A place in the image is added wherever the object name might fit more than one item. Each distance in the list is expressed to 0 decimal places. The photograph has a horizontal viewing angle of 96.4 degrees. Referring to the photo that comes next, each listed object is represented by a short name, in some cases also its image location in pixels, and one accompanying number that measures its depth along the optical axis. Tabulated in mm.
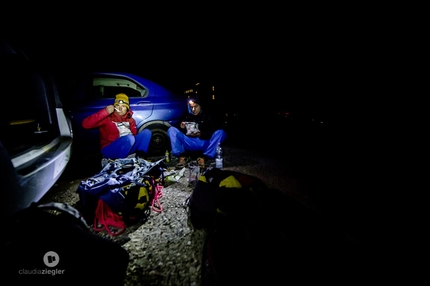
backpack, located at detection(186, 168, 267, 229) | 1741
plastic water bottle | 3844
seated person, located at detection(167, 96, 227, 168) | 4320
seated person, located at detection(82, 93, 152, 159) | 3664
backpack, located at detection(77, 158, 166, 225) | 2043
